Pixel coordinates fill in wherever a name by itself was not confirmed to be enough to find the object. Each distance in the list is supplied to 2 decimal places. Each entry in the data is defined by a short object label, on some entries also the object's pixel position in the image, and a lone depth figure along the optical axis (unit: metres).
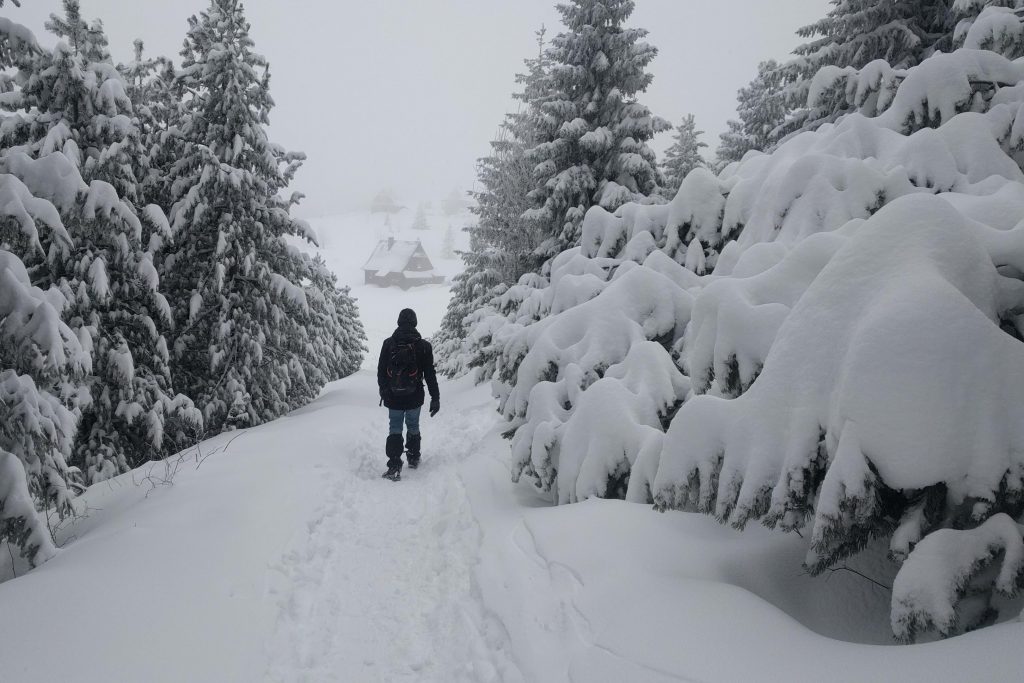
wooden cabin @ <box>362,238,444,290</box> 68.75
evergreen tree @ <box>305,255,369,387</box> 13.98
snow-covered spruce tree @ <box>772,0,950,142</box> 10.66
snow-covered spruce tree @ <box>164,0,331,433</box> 10.84
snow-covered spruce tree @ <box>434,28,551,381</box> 14.21
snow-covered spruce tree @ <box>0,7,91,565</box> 3.83
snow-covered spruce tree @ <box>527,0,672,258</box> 11.95
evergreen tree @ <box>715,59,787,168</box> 16.28
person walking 7.13
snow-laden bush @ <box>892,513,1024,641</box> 1.84
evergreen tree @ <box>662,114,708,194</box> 22.73
